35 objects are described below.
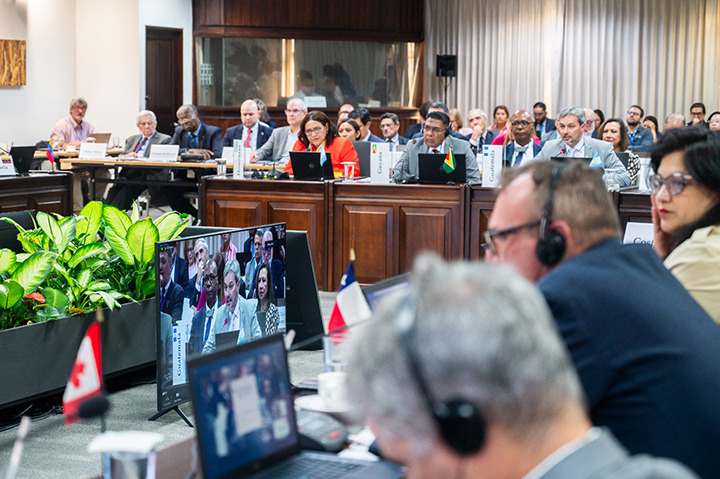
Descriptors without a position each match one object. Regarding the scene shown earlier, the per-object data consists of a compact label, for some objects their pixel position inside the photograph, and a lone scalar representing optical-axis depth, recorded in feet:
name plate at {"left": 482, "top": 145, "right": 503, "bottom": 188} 21.95
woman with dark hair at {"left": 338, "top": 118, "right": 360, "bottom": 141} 28.27
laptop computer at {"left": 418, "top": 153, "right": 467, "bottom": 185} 22.70
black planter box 12.07
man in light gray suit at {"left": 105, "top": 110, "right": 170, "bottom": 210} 32.65
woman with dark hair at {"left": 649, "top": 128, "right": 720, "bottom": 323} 8.03
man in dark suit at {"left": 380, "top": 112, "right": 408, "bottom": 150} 33.65
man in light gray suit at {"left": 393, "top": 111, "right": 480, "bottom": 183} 24.08
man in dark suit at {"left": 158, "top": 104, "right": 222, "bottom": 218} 33.01
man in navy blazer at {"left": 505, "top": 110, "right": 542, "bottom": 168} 26.94
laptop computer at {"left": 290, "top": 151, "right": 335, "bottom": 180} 23.65
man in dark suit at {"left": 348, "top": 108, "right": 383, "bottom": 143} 31.35
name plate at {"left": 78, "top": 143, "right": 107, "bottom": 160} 32.91
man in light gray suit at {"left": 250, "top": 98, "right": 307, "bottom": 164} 30.17
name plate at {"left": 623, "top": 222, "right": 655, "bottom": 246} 18.57
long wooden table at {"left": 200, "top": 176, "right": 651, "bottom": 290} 22.68
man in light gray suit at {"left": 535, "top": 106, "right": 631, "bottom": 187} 23.18
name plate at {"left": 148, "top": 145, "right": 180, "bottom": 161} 31.22
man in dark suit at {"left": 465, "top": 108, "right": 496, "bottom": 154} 35.83
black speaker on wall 47.39
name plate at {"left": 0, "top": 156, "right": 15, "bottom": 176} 24.14
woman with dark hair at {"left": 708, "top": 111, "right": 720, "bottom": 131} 41.83
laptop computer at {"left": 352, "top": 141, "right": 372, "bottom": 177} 25.90
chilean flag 7.10
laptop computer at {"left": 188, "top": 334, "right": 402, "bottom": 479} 4.91
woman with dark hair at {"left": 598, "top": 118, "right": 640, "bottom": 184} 28.27
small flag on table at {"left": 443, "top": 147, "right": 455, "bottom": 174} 22.65
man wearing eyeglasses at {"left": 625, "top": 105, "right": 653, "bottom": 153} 39.99
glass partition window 45.62
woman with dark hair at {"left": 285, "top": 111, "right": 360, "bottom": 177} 25.59
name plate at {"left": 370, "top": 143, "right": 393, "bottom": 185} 23.00
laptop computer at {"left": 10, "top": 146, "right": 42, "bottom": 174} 24.80
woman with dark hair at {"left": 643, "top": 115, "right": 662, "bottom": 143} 42.68
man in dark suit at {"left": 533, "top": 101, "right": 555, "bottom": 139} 43.65
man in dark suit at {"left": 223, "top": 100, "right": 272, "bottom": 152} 33.73
